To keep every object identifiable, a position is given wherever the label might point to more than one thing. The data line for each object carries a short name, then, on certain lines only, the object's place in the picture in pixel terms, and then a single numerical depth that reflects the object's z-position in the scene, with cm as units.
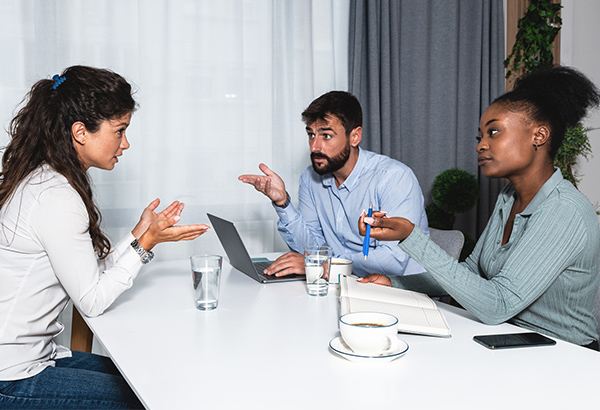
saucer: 97
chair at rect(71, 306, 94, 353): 188
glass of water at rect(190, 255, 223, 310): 137
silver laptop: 164
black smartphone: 106
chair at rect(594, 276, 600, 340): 141
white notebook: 112
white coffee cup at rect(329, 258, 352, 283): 155
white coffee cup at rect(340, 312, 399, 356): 97
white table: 85
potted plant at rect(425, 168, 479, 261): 293
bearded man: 212
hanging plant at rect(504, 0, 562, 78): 325
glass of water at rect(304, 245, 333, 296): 148
